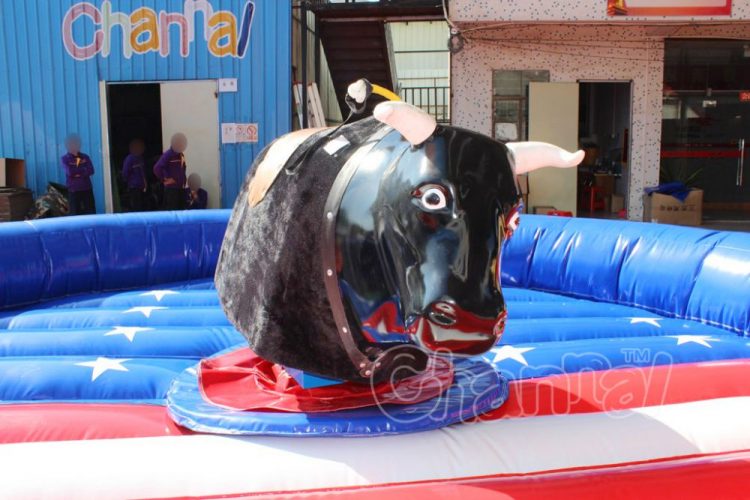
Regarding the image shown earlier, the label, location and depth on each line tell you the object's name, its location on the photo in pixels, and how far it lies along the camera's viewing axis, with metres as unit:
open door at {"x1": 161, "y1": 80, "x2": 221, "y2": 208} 9.42
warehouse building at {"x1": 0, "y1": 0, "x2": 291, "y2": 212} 9.23
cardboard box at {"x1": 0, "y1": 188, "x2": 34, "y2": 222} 8.75
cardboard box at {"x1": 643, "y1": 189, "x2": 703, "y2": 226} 9.69
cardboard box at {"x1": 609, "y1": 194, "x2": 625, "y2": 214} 11.22
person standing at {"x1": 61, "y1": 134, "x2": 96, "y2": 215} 8.84
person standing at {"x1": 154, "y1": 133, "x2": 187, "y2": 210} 8.48
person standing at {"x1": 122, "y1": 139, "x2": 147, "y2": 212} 9.09
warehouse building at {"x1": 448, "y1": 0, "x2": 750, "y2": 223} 8.84
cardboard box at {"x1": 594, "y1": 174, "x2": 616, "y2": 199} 12.07
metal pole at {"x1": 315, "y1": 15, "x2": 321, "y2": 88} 10.52
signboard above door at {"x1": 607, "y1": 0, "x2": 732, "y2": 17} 8.68
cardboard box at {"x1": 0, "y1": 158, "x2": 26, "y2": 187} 9.39
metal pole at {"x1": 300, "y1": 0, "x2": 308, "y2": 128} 9.28
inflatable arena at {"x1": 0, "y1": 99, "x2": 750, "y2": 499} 1.56
